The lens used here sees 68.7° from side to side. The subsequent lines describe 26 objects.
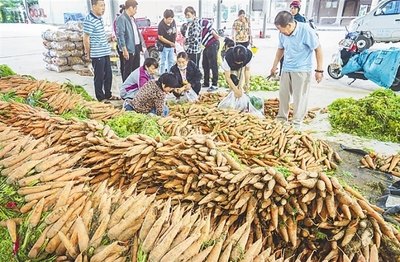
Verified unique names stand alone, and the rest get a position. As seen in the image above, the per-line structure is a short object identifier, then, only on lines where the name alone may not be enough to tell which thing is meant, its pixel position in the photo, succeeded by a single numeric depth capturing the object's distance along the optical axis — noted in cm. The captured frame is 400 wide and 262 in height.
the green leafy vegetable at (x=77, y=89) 427
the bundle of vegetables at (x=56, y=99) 342
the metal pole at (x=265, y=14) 1465
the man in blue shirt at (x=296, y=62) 388
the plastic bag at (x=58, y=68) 817
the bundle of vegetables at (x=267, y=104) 494
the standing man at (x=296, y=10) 586
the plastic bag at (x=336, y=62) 733
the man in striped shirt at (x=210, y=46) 647
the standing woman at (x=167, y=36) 612
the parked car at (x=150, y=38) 932
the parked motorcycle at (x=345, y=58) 684
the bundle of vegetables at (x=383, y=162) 329
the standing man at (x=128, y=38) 519
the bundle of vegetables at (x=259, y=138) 307
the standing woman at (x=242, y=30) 698
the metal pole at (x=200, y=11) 1261
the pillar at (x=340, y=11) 2814
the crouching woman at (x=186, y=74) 504
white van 1094
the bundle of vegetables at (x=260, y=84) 667
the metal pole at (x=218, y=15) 1317
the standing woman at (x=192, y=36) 603
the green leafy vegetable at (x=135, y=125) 263
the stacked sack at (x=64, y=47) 795
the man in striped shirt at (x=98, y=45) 474
